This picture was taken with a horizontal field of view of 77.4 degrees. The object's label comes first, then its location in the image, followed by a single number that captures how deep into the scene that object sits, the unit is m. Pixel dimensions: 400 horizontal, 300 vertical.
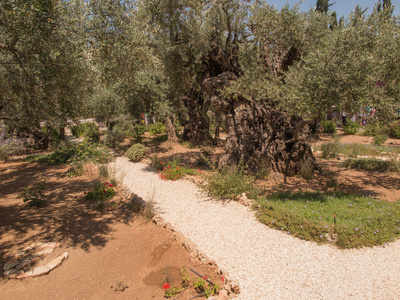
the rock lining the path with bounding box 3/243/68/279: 3.92
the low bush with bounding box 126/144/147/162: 11.75
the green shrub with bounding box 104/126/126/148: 15.84
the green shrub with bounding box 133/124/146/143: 16.67
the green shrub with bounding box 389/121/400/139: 14.18
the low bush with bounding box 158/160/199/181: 8.83
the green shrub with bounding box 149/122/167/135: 20.22
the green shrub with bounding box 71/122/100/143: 21.16
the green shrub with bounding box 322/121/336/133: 17.84
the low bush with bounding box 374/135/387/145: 12.93
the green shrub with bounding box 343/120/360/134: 16.33
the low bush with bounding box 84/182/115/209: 6.66
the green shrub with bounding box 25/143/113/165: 11.56
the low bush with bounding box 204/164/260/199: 6.63
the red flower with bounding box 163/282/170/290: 3.40
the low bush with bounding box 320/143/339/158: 10.93
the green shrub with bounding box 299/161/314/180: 7.86
